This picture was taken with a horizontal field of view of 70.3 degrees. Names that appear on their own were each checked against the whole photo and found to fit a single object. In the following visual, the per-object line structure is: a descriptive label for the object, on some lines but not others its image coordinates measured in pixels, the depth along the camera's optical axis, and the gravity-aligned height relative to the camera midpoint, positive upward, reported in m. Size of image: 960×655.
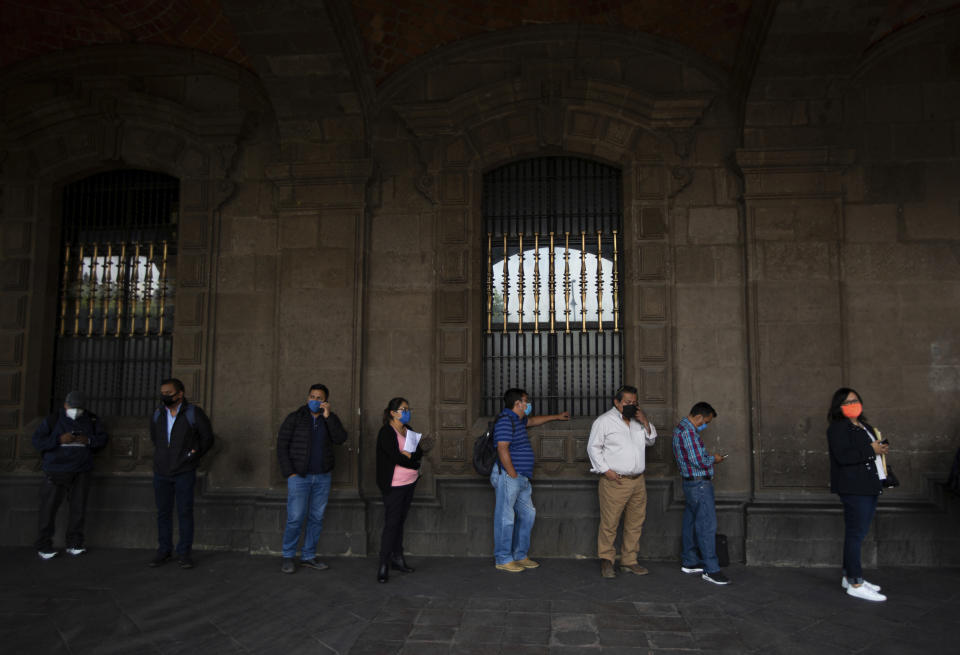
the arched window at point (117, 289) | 8.50 +1.01
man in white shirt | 6.58 -0.91
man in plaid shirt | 6.43 -1.12
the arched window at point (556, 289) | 7.96 +1.00
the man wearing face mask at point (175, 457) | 6.98 -0.90
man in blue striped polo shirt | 6.74 -1.10
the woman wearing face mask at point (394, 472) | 6.31 -0.93
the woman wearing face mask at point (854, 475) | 5.80 -0.84
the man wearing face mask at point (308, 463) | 6.77 -0.92
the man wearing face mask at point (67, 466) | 7.38 -1.05
